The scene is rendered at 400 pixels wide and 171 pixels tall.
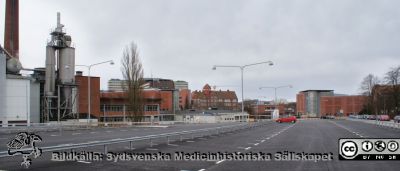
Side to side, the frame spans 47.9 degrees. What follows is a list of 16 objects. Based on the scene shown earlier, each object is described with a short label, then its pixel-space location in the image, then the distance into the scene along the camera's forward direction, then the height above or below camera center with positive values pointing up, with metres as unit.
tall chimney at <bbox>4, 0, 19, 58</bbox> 74.69 +13.11
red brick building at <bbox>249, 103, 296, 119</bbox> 182.82 -2.46
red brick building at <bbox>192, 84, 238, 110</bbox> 195.96 -0.72
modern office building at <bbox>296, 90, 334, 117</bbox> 195.00 -3.69
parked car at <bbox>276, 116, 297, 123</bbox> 82.25 -2.82
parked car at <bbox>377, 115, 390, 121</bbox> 91.54 -2.92
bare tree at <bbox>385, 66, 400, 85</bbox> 92.00 +5.49
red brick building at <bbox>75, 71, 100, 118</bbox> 86.94 +2.04
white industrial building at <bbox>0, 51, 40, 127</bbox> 69.56 +0.94
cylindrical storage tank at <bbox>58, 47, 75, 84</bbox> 77.81 +7.04
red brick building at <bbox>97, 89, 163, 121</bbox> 100.38 -0.28
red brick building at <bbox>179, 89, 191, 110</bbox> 191.25 +2.44
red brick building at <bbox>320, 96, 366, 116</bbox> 179.02 -0.35
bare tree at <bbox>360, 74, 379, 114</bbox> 110.86 +4.04
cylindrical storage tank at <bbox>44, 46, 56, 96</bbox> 75.38 +5.71
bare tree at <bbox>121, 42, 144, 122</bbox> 69.12 +3.39
